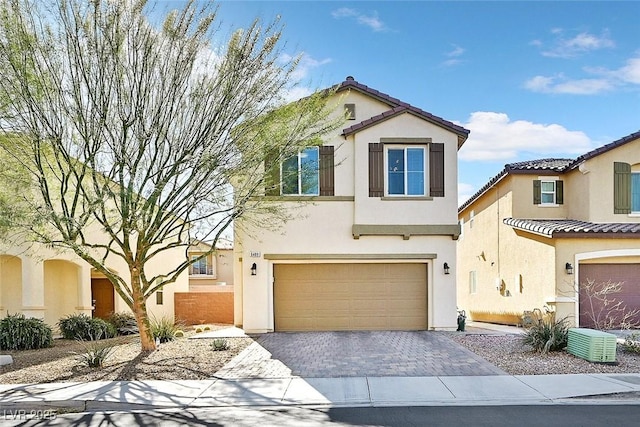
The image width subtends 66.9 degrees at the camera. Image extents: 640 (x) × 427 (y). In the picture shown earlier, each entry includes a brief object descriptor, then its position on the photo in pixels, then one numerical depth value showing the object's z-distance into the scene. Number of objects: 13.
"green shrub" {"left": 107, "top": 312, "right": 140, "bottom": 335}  16.89
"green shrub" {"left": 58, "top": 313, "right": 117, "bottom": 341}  15.28
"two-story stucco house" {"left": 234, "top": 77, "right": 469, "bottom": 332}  15.05
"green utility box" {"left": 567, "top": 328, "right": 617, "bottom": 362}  9.89
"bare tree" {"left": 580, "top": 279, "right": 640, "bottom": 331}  14.98
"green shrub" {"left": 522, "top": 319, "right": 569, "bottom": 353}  10.81
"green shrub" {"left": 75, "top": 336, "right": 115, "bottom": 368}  10.27
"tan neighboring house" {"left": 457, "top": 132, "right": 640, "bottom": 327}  14.80
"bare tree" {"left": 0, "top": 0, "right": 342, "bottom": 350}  10.23
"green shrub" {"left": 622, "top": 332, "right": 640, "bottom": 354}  10.69
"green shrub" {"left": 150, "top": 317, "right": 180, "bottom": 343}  13.42
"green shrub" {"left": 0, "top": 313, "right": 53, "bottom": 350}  13.18
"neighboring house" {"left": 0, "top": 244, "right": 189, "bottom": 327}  14.68
